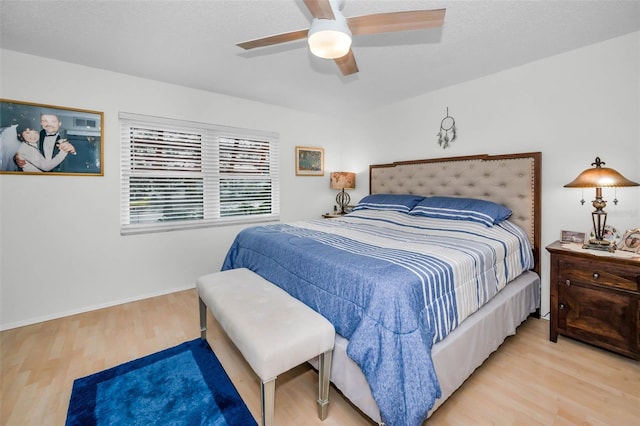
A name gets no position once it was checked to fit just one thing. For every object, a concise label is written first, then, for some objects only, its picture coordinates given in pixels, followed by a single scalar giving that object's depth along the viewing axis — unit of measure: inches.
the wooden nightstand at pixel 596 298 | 71.1
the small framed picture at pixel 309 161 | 160.2
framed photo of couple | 91.5
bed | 48.2
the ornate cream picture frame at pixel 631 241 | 75.4
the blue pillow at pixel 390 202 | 119.8
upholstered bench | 48.3
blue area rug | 56.7
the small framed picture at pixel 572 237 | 89.5
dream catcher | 122.5
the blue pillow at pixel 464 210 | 95.3
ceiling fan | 54.9
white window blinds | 114.2
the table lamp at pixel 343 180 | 161.5
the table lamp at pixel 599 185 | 75.0
